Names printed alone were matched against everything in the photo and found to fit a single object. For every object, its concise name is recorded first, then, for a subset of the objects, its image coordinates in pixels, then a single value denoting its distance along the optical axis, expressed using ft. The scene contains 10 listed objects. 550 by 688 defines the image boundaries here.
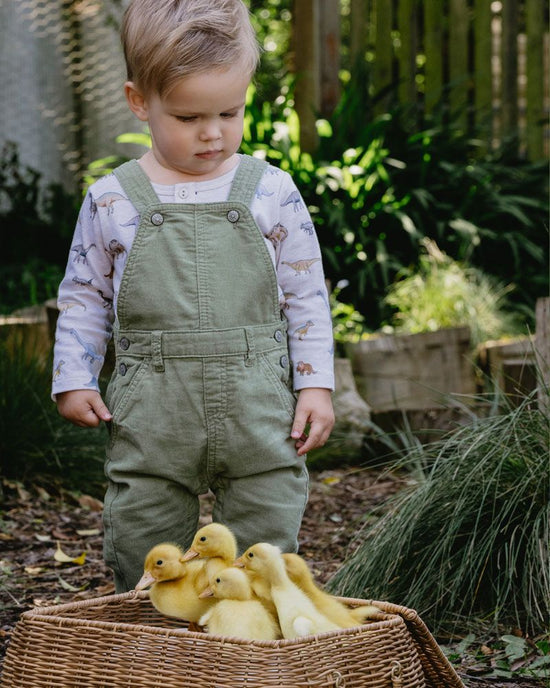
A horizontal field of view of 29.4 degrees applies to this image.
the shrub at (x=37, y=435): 13.12
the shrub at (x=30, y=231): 21.61
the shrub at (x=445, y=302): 18.33
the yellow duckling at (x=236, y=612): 6.34
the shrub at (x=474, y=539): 8.86
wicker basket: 5.92
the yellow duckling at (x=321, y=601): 6.70
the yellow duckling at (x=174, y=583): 6.75
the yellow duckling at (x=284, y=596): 6.26
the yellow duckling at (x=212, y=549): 6.75
